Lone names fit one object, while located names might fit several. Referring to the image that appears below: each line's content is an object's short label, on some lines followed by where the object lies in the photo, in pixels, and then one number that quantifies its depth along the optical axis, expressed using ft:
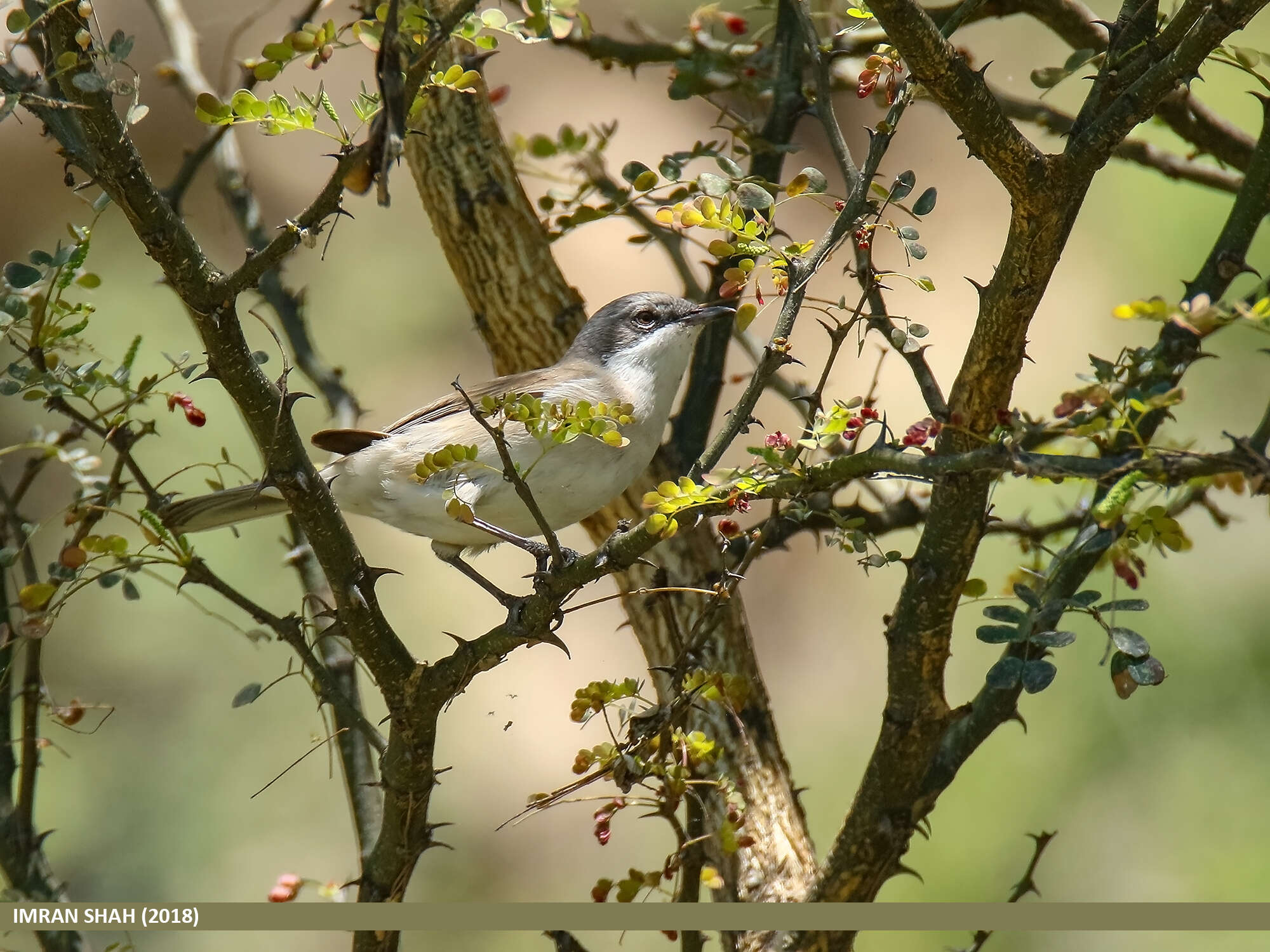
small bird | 24.86
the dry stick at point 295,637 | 18.97
